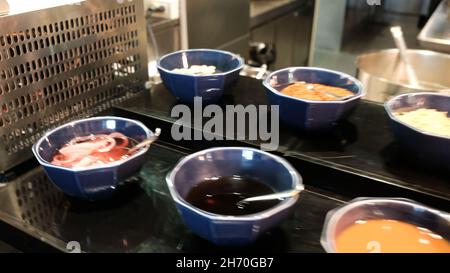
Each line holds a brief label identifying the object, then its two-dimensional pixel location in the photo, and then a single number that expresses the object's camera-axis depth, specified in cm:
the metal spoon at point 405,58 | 148
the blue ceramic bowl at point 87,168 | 72
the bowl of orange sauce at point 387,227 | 62
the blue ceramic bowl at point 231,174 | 61
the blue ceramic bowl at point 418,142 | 74
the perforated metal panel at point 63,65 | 85
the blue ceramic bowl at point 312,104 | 85
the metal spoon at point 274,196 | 66
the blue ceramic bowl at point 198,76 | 100
